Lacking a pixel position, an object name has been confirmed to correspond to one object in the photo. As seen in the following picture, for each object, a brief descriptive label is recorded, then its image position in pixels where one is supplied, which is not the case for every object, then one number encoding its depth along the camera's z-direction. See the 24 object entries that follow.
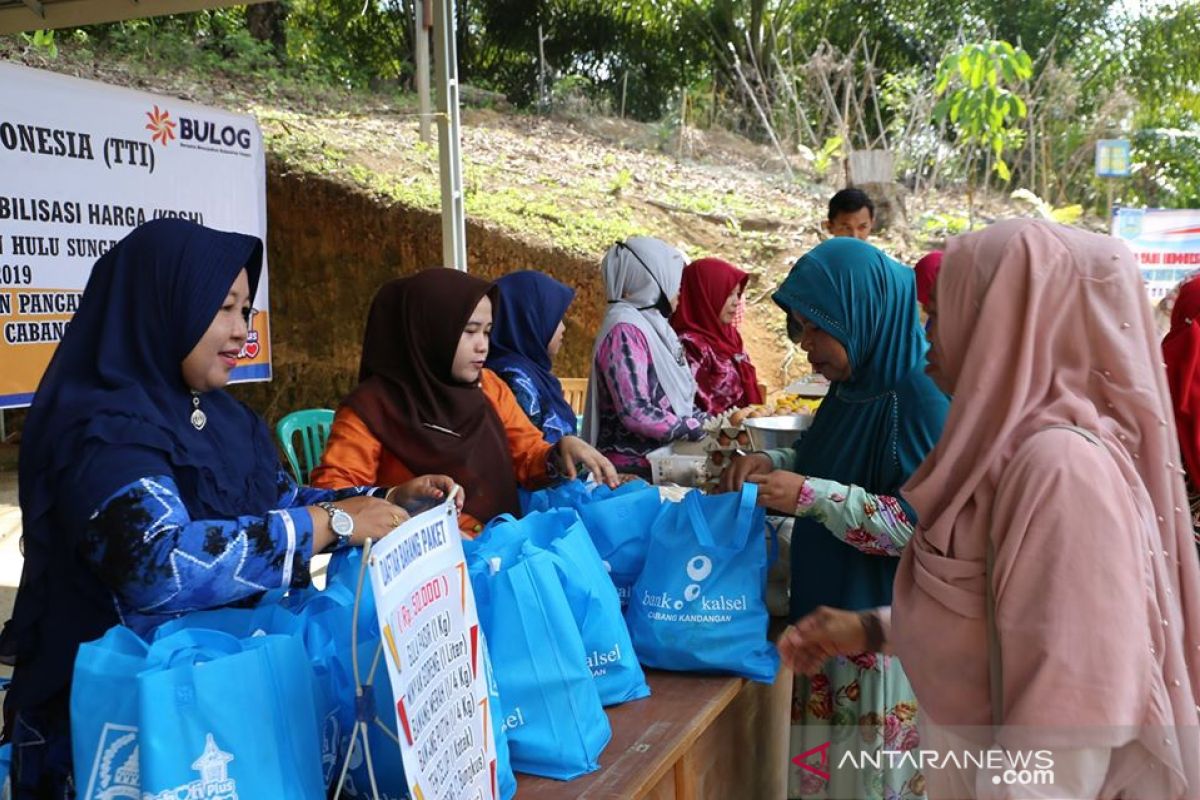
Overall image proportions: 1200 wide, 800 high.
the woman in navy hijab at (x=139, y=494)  1.48
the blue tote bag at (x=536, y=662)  1.56
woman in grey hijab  3.38
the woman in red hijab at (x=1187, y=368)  2.54
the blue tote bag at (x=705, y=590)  1.99
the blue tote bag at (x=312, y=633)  1.35
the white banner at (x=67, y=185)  3.36
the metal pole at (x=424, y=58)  5.69
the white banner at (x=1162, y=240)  8.17
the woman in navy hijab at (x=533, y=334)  3.53
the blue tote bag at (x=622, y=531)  2.07
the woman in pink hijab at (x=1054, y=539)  1.14
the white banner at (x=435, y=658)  1.19
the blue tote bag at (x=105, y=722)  1.17
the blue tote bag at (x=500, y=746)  1.47
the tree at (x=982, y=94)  10.95
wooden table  1.60
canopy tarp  4.51
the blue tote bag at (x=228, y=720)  1.13
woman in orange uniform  2.49
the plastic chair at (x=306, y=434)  4.13
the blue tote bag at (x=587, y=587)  1.69
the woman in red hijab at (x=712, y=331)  4.65
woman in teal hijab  2.07
